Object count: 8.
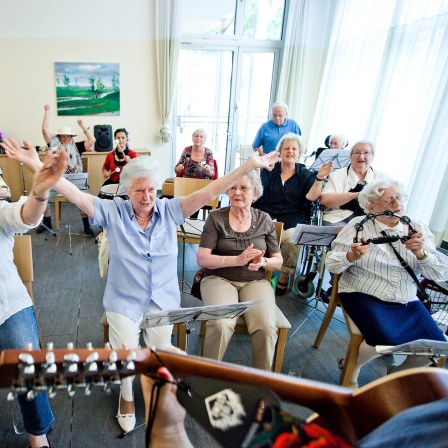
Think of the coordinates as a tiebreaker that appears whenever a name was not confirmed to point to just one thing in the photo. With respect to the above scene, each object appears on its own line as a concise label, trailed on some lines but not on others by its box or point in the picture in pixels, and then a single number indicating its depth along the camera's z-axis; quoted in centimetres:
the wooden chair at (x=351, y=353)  180
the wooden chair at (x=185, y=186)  330
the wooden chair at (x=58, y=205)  376
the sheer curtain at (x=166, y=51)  503
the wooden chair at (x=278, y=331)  183
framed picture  513
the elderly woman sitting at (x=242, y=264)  179
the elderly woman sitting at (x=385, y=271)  177
